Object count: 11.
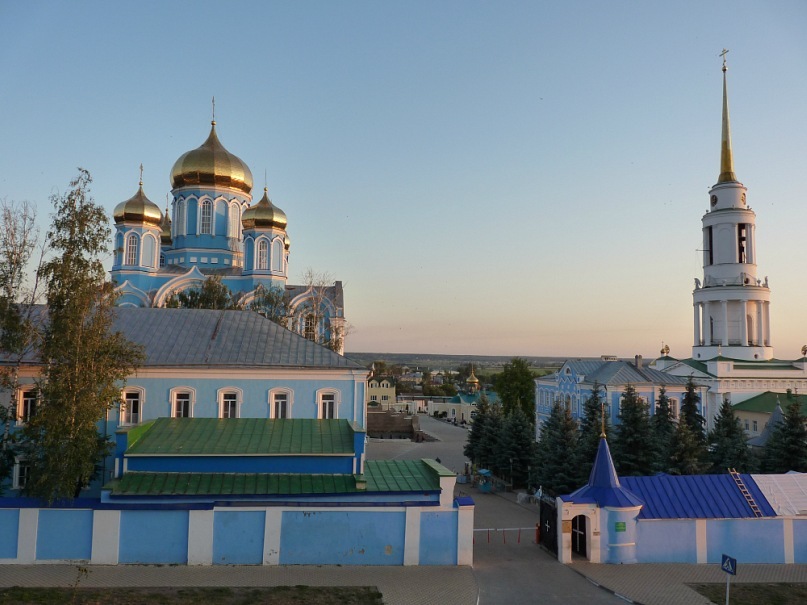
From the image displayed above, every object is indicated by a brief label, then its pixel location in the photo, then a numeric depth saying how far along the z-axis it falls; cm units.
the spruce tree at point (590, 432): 2394
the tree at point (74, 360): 1557
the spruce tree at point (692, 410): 3074
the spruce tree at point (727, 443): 2394
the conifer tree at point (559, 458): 2412
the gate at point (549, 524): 1698
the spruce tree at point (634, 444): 2495
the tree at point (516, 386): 5559
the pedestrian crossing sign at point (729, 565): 1202
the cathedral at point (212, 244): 4609
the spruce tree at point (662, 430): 2460
